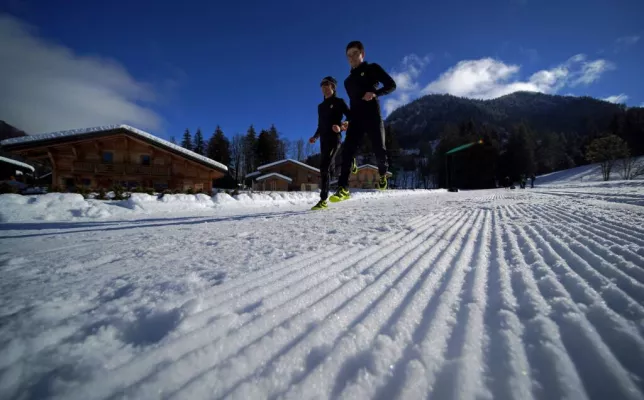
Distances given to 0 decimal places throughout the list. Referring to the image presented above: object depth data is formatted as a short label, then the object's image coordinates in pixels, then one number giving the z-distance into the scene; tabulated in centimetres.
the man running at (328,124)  423
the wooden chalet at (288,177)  2873
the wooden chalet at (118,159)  1222
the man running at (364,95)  369
